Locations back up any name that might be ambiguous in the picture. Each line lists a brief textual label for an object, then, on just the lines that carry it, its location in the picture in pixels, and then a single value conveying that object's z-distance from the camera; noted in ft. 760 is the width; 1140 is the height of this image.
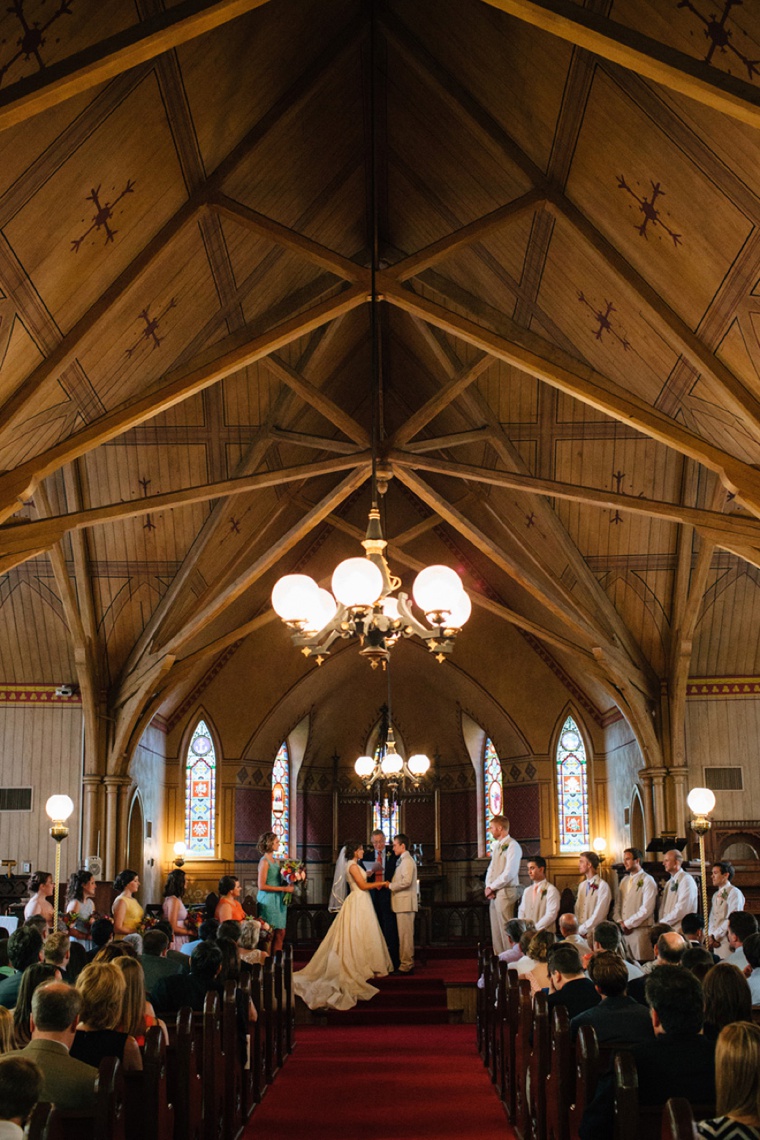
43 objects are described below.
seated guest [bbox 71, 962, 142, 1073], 13.69
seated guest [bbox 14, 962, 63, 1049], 14.28
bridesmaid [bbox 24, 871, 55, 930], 29.82
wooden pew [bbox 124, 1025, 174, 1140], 12.44
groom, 42.04
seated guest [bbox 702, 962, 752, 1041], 12.97
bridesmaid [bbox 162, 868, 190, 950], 33.94
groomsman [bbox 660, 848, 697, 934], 32.81
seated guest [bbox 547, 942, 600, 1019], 18.02
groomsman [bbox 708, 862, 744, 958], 29.89
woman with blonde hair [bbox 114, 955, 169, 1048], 14.30
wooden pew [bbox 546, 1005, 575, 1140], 14.28
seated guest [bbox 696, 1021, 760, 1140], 9.05
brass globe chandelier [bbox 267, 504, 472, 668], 24.09
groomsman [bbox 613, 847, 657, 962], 35.24
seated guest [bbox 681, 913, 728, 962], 25.21
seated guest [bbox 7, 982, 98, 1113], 11.85
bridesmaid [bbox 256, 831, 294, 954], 36.45
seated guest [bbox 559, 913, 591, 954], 23.88
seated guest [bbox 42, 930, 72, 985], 18.71
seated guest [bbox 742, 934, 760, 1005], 19.66
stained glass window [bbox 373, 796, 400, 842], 65.05
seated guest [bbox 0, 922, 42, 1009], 18.21
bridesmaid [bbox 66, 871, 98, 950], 31.55
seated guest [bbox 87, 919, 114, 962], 22.39
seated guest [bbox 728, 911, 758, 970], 21.86
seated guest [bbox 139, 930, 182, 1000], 20.56
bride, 37.06
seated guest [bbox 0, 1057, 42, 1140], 9.29
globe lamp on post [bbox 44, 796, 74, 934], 31.48
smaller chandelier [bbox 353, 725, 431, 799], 51.70
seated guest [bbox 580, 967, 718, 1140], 11.59
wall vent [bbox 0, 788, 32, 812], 48.70
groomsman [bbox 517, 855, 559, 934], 34.17
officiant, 41.83
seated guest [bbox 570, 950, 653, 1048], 14.65
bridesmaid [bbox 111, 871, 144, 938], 28.58
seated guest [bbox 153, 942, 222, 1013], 20.01
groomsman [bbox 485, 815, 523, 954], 38.27
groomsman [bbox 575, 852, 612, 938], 34.96
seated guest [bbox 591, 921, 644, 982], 19.81
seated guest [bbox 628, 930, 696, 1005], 19.33
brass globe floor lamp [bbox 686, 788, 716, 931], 29.35
